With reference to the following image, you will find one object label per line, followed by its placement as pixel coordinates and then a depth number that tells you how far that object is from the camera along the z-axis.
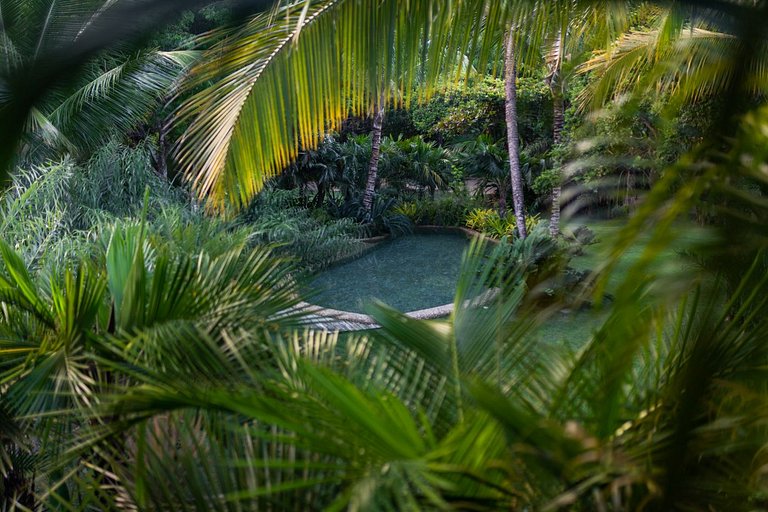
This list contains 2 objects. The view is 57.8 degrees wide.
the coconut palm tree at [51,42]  0.91
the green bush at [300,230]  9.43
